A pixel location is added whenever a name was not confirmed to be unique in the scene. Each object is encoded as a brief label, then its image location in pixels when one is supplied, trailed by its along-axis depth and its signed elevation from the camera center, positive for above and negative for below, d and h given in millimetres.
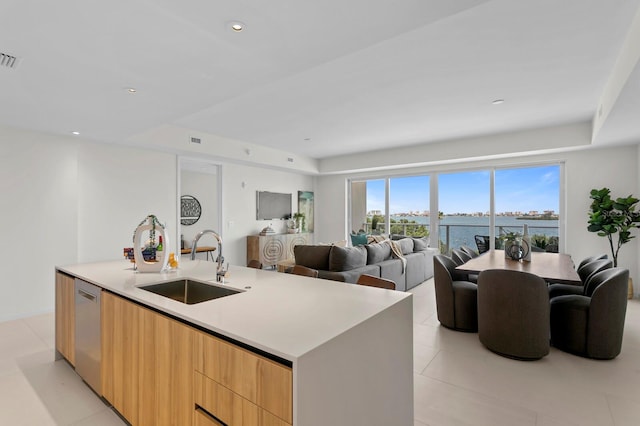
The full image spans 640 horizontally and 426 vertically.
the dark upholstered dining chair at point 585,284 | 3274 -750
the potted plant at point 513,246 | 3990 -434
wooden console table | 6848 -765
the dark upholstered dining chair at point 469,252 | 4650 -586
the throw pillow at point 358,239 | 6363 -533
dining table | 2879 -593
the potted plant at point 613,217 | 4676 -81
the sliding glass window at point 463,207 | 6496 +102
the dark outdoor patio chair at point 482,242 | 6477 -615
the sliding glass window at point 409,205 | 7227 +162
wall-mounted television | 7332 +179
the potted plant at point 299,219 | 8050 -162
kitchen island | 1099 -585
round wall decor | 7137 +68
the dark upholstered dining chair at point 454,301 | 3424 -970
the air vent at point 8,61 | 2201 +1075
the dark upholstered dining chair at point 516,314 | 2727 -887
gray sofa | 3932 -677
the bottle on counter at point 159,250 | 2533 -293
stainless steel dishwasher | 2146 -846
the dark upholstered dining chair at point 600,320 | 2715 -933
